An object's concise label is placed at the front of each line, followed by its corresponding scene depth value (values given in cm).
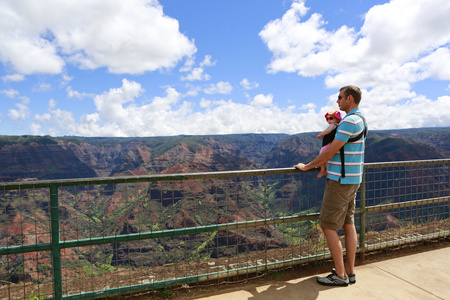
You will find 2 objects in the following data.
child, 302
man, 284
